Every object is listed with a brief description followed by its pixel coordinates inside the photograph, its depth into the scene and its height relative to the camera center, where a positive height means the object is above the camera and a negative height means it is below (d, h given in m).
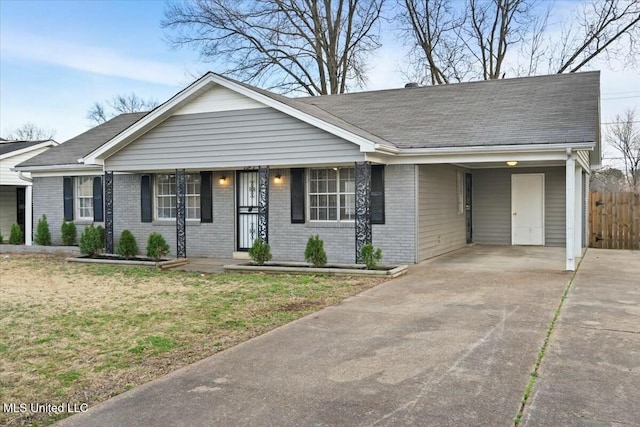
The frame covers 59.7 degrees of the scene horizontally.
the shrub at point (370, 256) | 10.42 -0.79
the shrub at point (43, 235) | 15.80 -0.51
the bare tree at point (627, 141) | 28.66 +3.68
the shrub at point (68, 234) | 15.31 -0.48
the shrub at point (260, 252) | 11.21 -0.75
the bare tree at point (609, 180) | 29.95 +1.73
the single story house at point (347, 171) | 11.11 +1.04
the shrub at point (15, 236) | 16.95 -0.58
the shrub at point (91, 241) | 13.39 -0.60
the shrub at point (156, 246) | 12.53 -0.68
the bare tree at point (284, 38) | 25.19 +8.16
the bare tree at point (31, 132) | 45.06 +6.90
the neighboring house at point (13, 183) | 19.97 +1.23
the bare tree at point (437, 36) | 25.28 +8.10
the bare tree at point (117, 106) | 41.31 +8.18
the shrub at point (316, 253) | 10.89 -0.76
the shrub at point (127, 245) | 12.90 -0.67
